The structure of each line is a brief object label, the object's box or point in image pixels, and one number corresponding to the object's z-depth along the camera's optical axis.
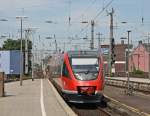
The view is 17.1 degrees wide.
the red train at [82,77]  25.47
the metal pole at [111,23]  72.56
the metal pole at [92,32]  66.78
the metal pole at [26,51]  101.06
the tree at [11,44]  161.31
